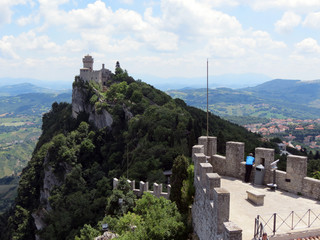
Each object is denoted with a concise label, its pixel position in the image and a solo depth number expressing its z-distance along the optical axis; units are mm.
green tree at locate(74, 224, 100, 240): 25312
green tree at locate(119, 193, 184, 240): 12633
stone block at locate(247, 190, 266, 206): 10773
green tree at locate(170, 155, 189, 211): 14680
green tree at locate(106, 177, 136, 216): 26000
